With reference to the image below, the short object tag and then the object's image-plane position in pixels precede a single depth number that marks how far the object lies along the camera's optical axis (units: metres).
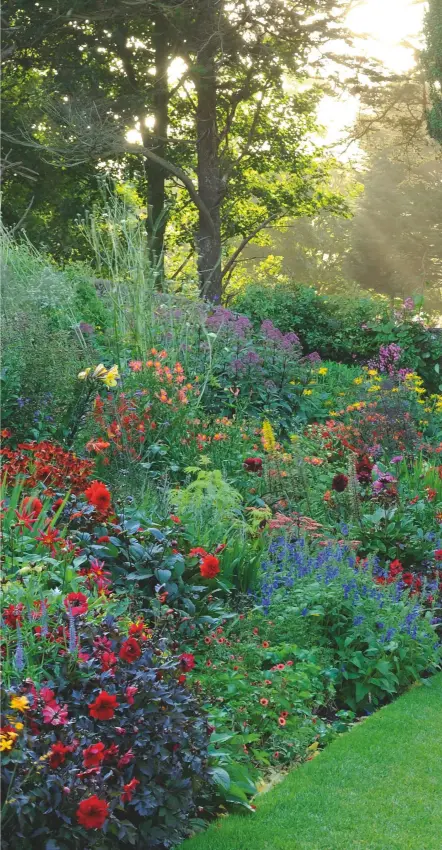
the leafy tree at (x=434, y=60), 17.02
